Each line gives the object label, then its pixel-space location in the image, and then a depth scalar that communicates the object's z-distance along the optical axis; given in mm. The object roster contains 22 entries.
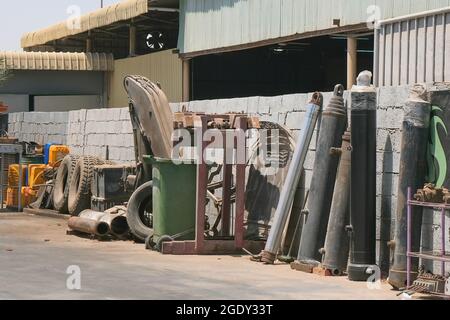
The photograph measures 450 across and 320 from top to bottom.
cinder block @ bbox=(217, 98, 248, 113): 14953
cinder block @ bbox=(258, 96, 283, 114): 13969
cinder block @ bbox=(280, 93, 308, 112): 13273
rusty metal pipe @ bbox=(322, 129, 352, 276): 11477
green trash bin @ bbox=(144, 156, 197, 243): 13586
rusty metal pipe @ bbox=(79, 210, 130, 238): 15406
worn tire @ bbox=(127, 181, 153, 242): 14859
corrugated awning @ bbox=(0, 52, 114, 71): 32938
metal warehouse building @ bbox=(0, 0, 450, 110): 15367
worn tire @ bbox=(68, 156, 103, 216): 18250
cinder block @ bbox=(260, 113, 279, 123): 13977
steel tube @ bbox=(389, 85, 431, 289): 10352
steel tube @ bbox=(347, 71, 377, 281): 10992
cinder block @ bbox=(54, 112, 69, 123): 23875
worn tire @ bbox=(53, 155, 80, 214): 19344
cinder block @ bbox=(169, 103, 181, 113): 17703
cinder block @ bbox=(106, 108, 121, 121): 20203
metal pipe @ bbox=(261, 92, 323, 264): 12500
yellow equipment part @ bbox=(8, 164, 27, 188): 21469
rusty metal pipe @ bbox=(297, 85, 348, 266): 11875
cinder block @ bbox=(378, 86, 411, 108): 11070
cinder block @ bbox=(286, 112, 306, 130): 13275
